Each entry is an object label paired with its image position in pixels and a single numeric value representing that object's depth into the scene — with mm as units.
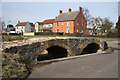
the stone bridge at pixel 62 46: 6855
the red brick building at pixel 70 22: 46522
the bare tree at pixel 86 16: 43062
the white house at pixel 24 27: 72319
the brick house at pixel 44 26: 60706
